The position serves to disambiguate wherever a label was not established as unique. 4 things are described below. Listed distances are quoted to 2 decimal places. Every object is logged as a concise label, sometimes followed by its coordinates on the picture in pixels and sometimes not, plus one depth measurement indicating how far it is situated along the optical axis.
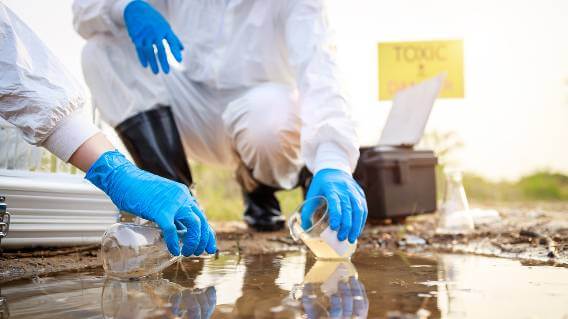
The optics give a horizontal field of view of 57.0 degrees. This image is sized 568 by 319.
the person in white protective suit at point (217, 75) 2.04
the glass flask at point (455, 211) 2.39
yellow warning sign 3.93
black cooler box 2.88
